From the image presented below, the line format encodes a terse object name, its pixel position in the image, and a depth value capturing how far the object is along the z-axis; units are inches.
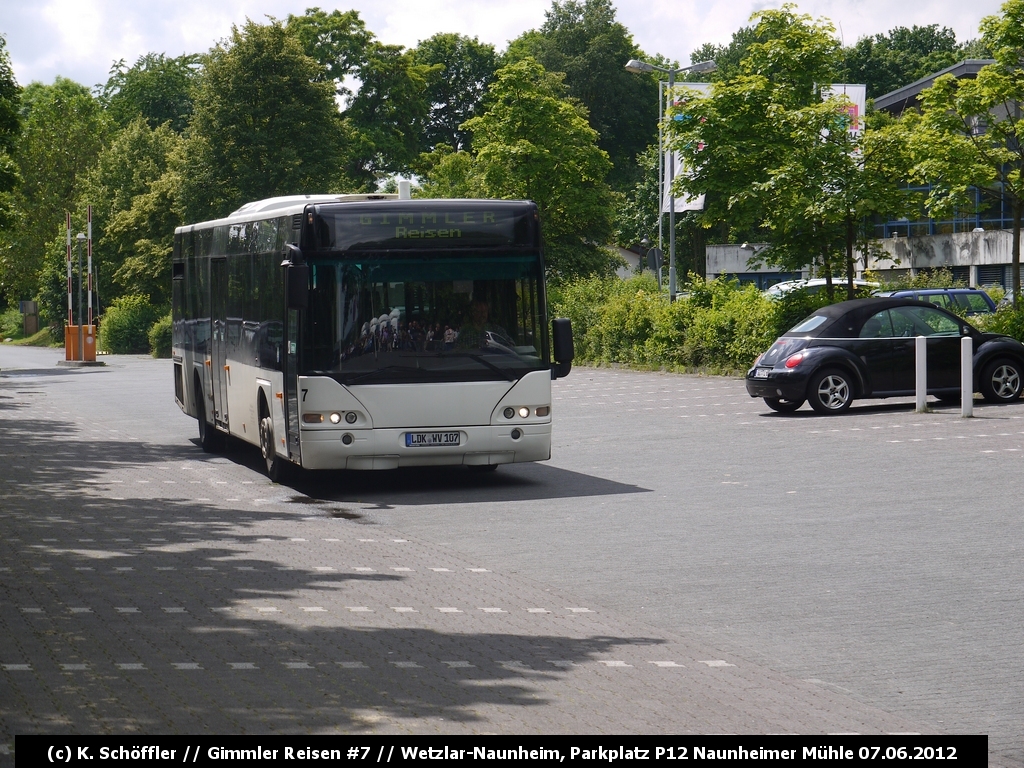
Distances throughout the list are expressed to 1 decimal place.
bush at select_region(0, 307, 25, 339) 4202.8
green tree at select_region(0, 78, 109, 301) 3907.5
